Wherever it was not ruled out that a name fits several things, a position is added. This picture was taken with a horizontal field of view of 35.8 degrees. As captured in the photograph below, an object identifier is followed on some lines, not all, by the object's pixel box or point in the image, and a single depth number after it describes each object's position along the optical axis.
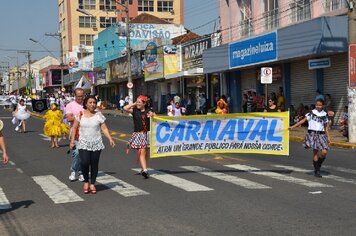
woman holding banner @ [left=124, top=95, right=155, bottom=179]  11.01
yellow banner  12.03
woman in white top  9.27
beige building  92.25
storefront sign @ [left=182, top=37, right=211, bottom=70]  35.62
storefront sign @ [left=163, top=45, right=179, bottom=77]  40.06
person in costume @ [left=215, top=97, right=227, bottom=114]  25.38
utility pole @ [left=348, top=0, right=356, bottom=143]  17.72
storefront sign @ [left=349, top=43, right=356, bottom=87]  17.78
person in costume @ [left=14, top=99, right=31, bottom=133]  25.91
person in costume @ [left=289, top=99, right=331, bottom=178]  10.97
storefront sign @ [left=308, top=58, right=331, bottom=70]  23.51
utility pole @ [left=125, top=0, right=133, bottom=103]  39.34
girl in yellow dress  18.58
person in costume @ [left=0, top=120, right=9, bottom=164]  8.00
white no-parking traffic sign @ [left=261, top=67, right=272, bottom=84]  22.03
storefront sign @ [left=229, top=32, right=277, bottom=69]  25.58
